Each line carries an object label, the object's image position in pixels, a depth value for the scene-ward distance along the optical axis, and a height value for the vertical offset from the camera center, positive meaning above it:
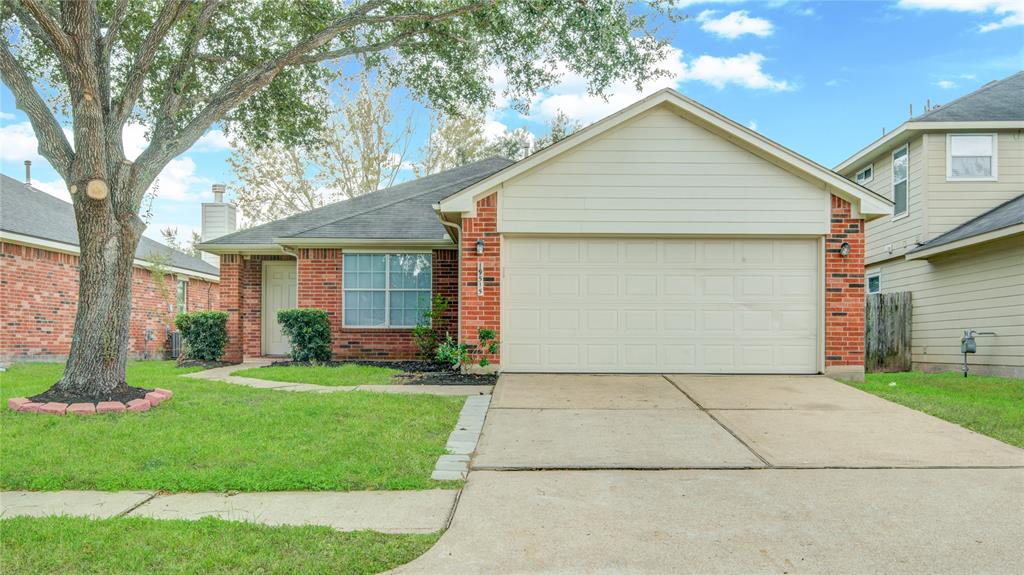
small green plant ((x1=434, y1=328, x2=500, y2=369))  9.49 -0.92
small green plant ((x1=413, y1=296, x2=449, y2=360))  11.88 -0.87
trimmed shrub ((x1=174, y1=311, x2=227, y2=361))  13.12 -0.98
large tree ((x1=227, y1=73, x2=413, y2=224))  25.70 +5.46
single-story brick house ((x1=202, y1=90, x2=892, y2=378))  9.50 +0.63
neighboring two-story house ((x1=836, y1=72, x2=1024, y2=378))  11.24 +1.64
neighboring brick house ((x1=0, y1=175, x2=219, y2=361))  12.36 +0.20
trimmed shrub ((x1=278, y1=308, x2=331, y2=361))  11.87 -0.81
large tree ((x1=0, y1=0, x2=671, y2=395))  7.04 +3.72
